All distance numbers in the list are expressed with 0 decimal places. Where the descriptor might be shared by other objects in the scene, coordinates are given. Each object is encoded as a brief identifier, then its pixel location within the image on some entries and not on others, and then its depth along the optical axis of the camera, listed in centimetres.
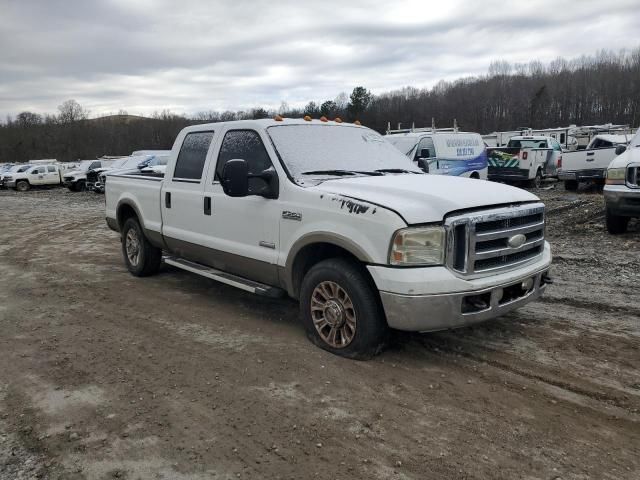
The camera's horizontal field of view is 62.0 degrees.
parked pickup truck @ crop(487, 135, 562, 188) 1928
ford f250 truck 374
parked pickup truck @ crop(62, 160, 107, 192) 2861
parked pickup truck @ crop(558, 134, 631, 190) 1598
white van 1445
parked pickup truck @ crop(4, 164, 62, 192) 3241
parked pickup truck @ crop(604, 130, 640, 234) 803
